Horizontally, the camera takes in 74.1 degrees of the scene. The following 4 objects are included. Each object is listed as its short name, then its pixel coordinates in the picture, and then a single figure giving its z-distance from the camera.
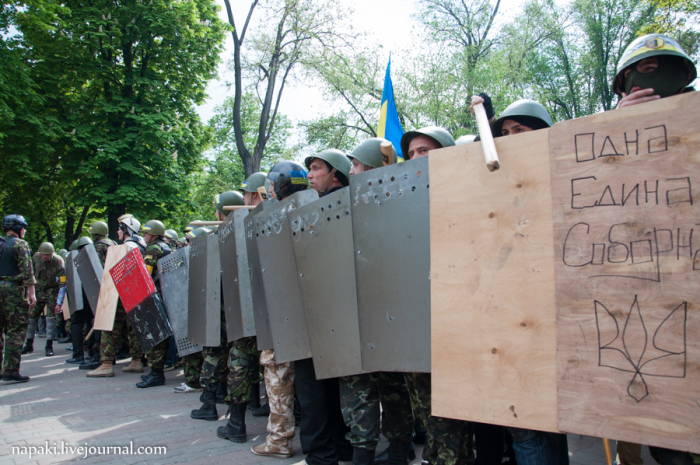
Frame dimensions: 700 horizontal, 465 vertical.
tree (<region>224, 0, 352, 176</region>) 18.42
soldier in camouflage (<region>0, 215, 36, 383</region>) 6.47
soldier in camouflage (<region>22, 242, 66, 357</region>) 9.62
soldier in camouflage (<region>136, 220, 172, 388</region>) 6.43
